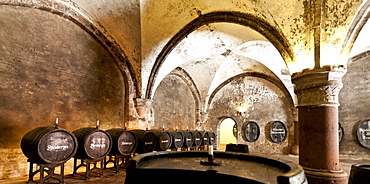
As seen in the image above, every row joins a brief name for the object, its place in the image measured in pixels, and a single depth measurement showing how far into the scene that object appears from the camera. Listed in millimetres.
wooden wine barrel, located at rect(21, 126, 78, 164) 3906
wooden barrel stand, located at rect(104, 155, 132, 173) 5546
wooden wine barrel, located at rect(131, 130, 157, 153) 6273
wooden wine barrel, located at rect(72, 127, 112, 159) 4840
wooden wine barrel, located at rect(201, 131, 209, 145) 9841
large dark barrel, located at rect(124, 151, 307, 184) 1687
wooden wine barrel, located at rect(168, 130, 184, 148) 7749
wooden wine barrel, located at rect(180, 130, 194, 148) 8477
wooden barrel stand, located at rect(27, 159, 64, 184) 4000
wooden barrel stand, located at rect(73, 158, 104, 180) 4812
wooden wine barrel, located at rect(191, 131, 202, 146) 9168
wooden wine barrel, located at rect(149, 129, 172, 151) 6863
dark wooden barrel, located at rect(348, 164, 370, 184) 2395
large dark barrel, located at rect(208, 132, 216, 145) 10367
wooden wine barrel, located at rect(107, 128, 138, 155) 5613
